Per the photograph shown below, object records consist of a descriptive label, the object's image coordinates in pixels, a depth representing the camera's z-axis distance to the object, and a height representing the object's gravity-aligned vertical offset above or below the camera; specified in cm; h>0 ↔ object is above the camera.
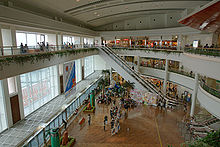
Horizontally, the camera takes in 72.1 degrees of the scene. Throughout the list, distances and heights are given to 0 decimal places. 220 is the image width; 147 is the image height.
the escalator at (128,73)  1783 -256
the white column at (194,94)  1408 -382
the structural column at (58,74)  1779 -249
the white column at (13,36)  1164 +132
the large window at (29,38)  1327 +150
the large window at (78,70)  2515 -284
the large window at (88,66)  2970 -260
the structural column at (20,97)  1210 -354
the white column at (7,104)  1087 -369
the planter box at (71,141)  956 -569
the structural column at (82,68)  2660 -258
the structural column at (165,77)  1984 -323
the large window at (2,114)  1089 -444
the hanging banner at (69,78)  1390 -240
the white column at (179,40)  2145 +189
